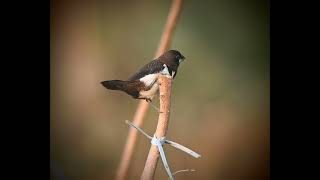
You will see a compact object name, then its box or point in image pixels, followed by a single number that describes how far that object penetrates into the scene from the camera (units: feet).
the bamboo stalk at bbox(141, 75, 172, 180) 17.37
